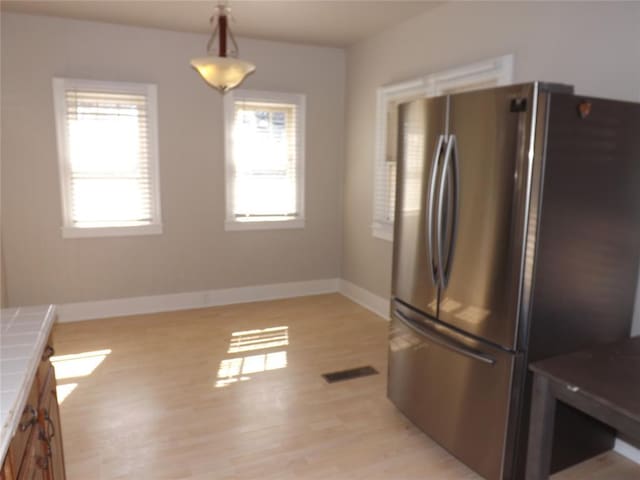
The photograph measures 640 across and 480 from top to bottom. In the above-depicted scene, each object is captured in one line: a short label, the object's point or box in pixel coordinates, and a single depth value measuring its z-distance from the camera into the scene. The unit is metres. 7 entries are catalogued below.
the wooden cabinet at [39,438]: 1.12
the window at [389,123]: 3.60
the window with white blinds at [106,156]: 4.18
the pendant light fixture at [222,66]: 2.65
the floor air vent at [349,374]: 3.26
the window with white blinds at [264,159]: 4.74
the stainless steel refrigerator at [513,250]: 1.90
